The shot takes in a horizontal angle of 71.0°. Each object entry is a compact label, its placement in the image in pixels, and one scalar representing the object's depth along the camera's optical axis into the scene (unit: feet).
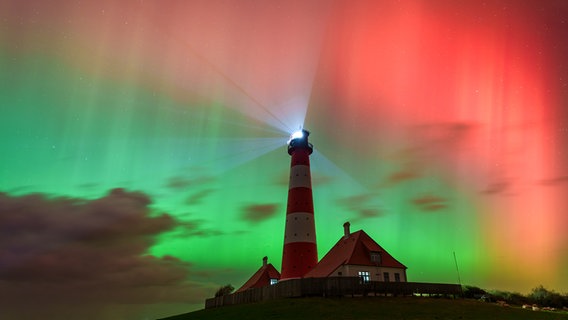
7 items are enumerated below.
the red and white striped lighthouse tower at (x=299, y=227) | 144.66
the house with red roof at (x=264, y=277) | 177.47
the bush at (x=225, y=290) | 221.46
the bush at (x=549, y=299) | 154.81
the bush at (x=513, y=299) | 143.74
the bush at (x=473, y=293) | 140.49
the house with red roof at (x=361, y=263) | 138.00
